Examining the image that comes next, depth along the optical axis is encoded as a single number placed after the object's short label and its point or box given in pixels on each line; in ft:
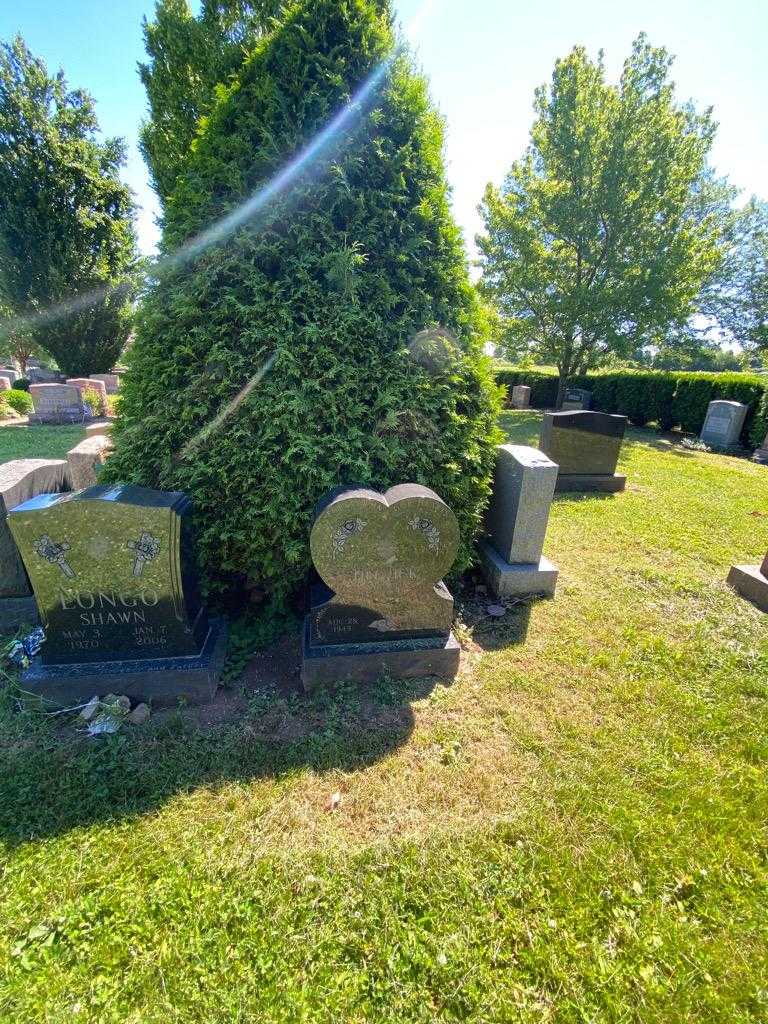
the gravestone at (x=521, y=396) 70.08
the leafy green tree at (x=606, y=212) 45.93
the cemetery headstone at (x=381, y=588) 9.53
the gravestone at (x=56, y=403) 42.32
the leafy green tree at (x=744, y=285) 106.11
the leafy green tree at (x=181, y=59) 29.96
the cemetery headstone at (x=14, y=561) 11.28
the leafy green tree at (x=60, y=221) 48.73
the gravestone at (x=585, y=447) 23.80
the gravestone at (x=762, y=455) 33.89
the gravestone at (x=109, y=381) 55.30
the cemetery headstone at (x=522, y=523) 13.34
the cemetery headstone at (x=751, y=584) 13.44
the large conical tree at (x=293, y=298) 10.03
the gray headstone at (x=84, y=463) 14.98
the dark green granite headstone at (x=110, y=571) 8.86
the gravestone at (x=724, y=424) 37.45
